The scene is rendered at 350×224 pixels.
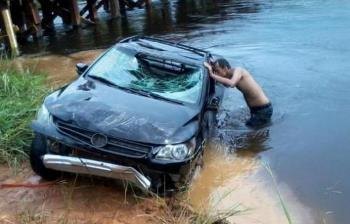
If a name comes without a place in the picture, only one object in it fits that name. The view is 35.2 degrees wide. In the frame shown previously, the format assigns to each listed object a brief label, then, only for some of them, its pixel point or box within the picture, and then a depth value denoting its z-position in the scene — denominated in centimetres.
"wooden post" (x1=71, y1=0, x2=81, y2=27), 1699
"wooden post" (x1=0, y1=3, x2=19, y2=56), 1355
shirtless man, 711
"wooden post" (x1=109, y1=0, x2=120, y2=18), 1910
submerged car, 491
